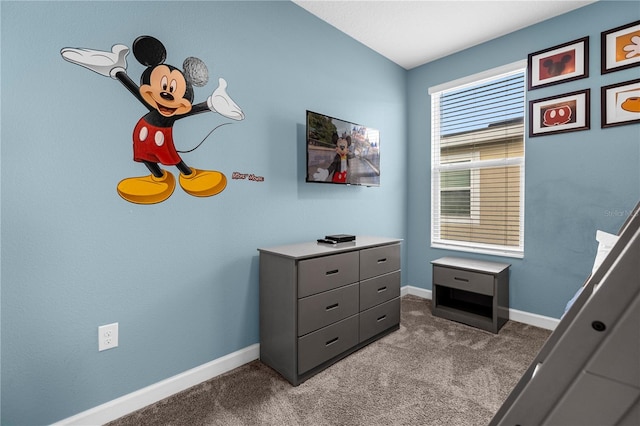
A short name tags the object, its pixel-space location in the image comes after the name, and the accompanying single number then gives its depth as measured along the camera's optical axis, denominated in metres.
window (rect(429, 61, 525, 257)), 2.76
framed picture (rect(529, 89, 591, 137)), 2.34
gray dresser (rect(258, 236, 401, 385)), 1.78
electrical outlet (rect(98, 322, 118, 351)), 1.49
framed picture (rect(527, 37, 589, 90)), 2.33
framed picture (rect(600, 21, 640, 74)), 2.12
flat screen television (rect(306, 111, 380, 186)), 2.29
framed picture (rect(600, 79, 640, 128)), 2.13
